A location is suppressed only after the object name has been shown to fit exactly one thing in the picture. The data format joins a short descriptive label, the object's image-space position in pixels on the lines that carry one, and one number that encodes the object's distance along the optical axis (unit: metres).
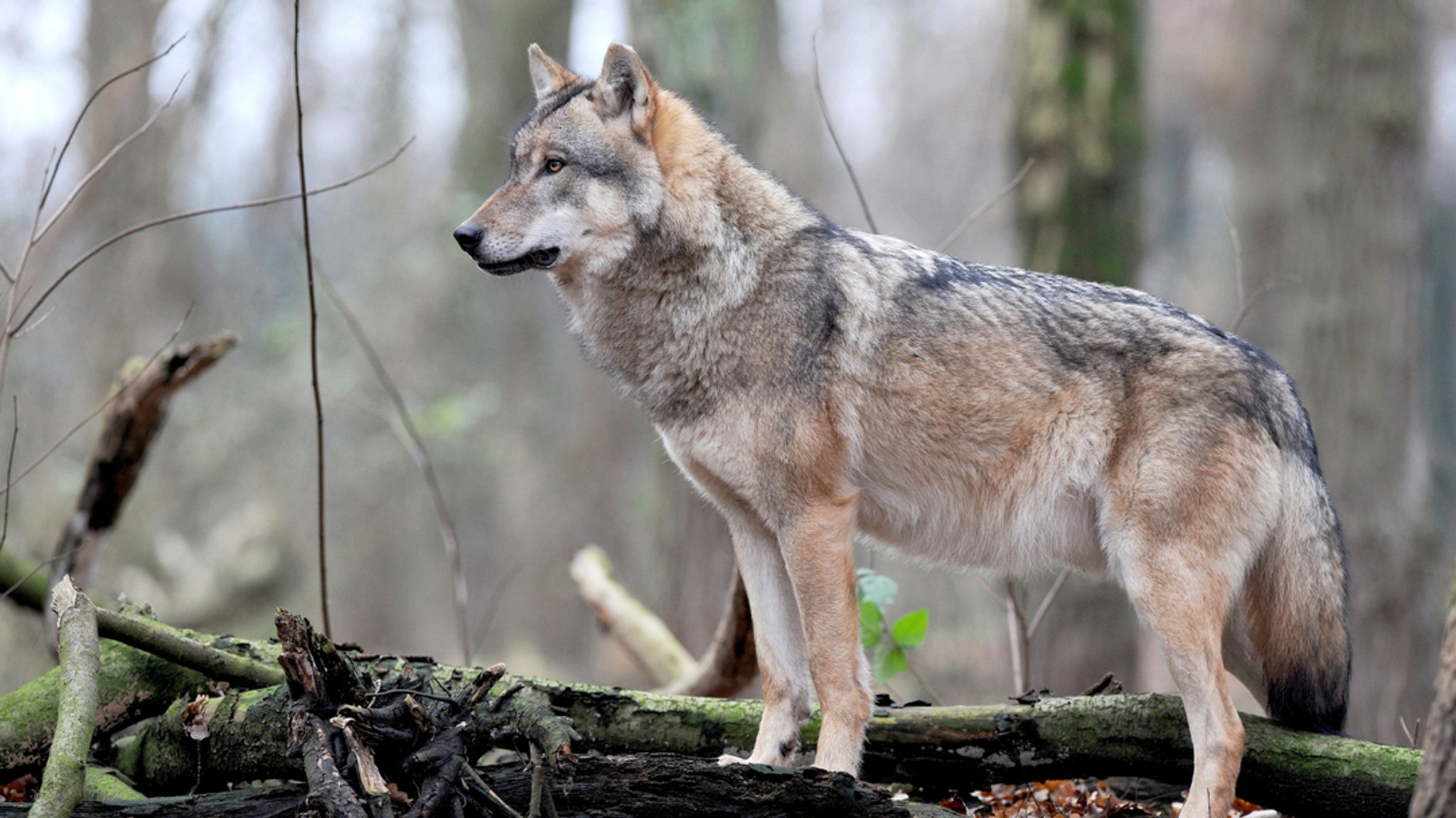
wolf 8.20
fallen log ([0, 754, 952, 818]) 6.29
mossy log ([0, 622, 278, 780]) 7.73
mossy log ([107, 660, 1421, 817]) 7.74
